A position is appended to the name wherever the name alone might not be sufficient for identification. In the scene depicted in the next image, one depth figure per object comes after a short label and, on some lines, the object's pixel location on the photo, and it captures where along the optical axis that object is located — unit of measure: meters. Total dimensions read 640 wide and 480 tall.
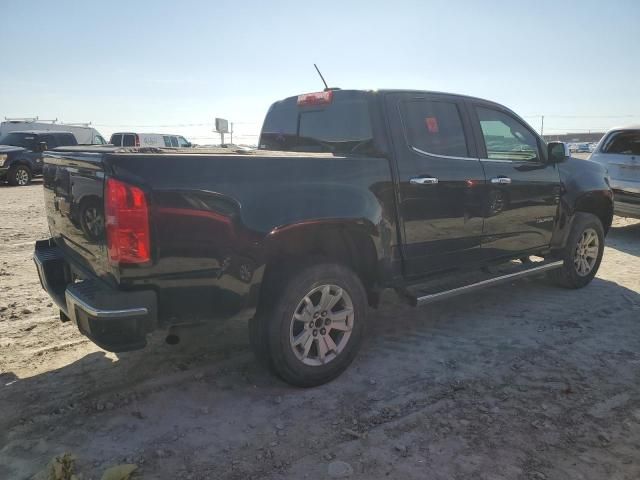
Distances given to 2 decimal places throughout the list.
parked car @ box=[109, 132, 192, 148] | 19.69
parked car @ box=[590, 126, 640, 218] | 7.82
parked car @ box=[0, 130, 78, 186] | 16.12
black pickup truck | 2.51
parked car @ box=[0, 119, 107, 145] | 21.80
